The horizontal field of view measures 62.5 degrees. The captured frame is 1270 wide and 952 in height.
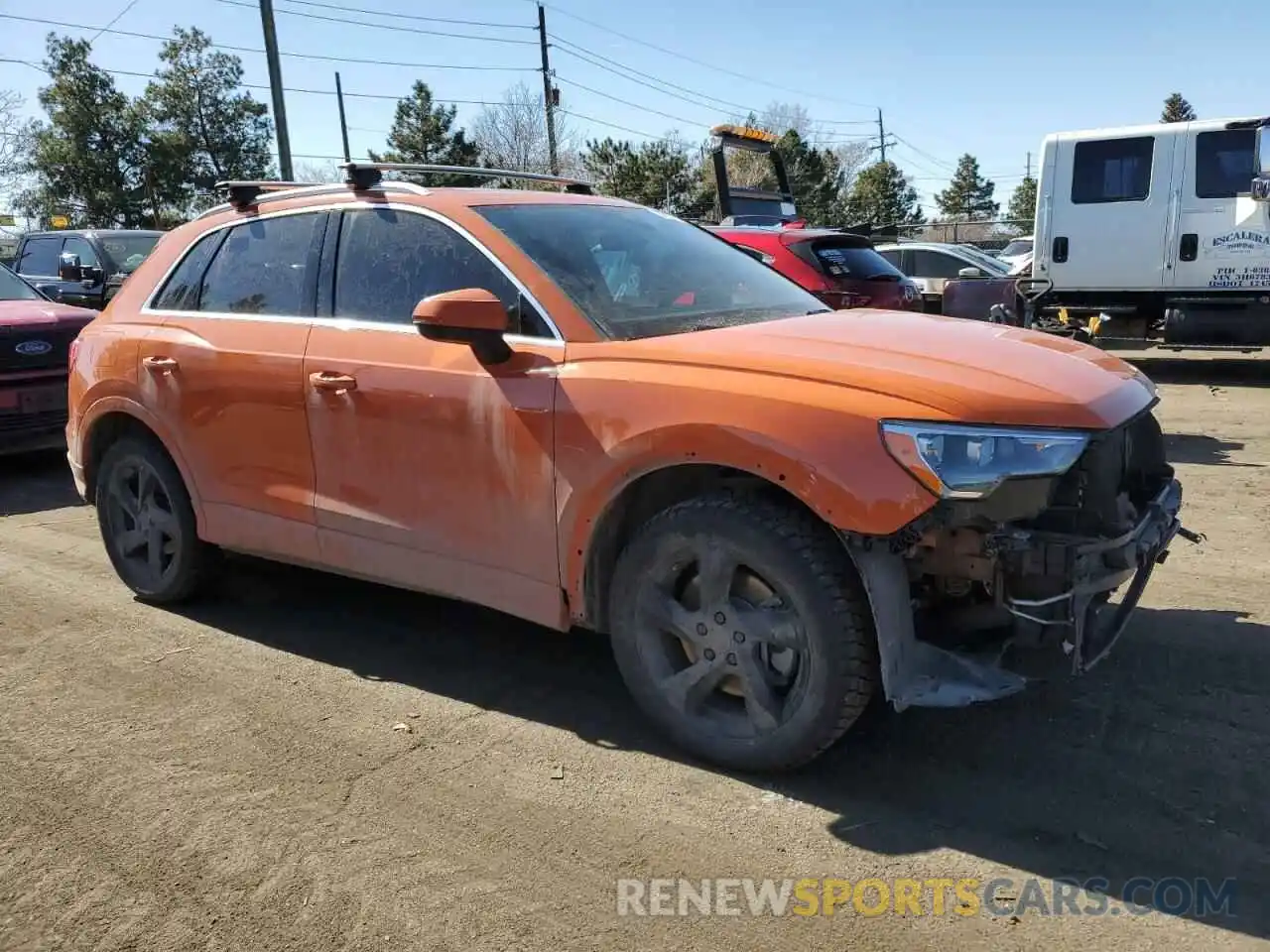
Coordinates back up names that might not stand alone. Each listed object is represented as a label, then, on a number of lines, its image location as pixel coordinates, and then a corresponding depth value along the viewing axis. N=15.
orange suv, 2.87
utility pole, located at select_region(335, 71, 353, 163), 47.99
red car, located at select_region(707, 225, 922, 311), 8.58
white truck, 11.31
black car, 11.59
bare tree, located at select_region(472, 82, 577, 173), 50.59
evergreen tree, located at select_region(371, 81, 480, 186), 44.88
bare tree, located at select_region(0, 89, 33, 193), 42.28
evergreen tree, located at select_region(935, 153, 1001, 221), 71.26
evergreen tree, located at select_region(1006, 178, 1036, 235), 54.02
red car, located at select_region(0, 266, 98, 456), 7.91
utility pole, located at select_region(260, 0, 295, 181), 18.28
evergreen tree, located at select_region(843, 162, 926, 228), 46.28
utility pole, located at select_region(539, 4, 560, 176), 38.68
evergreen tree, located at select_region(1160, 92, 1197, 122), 62.50
